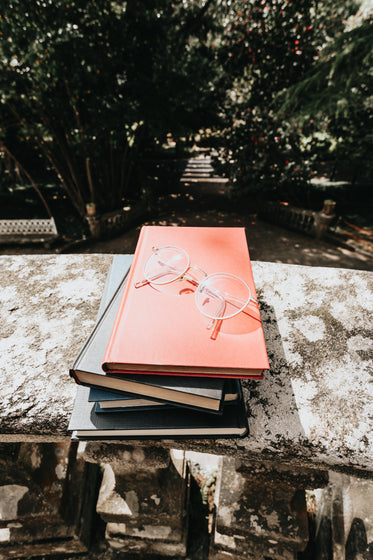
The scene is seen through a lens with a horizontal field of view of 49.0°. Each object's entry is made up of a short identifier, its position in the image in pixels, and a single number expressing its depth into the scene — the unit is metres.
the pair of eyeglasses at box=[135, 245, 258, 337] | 0.45
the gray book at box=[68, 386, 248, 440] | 0.41
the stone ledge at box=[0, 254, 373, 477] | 0.43
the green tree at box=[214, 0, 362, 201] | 2.73
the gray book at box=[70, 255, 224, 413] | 0.39
